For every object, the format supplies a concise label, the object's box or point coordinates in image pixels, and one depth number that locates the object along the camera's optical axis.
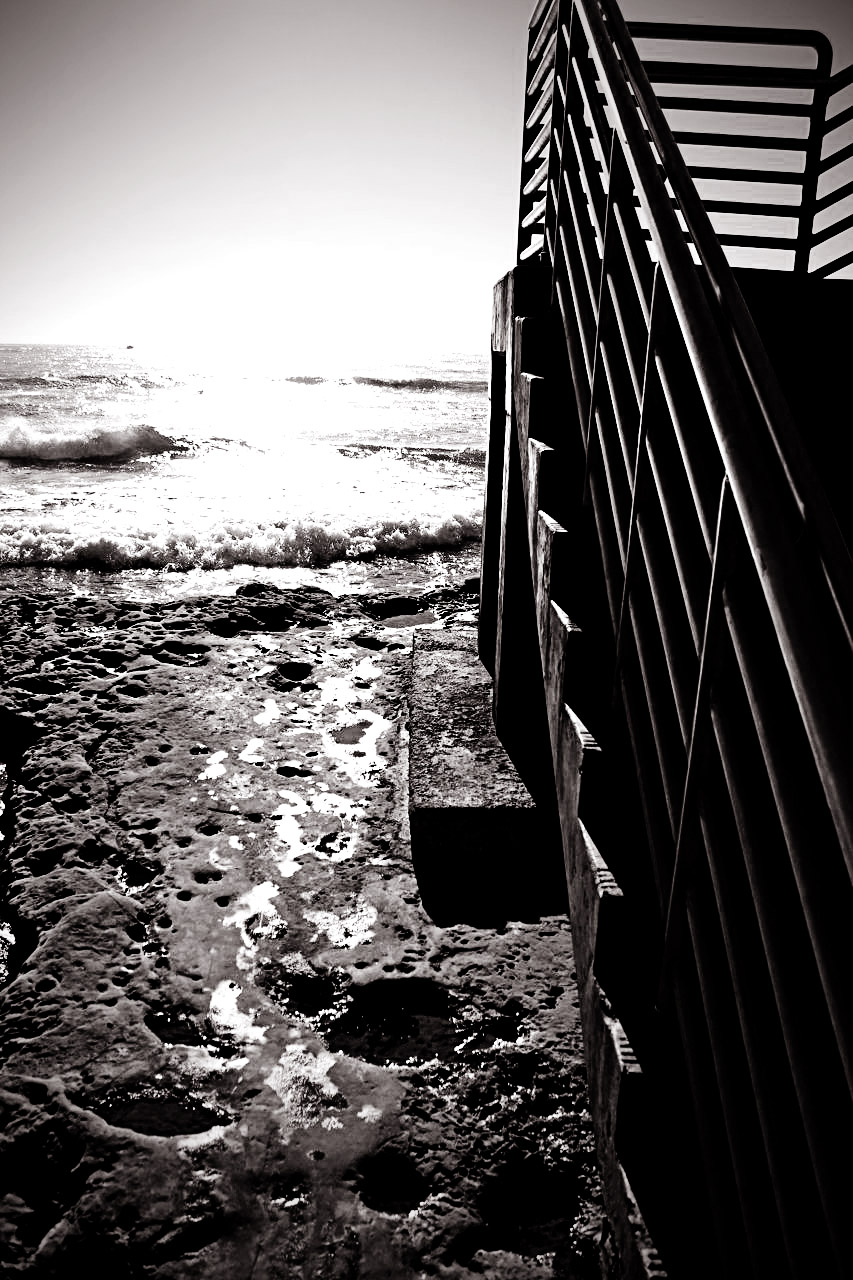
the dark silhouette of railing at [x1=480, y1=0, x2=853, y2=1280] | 0.99
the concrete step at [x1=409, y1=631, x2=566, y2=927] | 2.99
